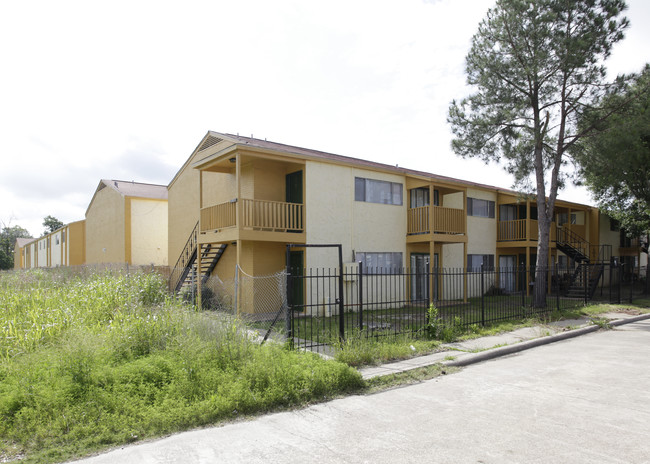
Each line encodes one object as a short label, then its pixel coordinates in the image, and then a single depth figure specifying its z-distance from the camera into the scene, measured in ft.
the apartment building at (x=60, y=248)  110.22
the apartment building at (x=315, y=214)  53.26
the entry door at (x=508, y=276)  81.97
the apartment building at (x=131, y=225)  85.10
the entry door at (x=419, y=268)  67.41
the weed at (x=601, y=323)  45.39
